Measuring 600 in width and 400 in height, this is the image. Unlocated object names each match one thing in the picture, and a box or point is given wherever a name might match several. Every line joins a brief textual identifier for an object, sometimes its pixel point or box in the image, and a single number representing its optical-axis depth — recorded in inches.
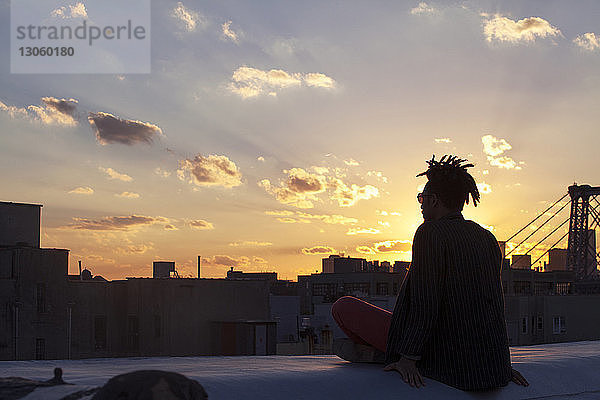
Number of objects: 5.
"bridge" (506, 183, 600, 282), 3745.1
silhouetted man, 189.0
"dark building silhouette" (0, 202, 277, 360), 1582.2
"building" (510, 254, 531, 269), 4678.9
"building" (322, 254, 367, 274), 3668.8
